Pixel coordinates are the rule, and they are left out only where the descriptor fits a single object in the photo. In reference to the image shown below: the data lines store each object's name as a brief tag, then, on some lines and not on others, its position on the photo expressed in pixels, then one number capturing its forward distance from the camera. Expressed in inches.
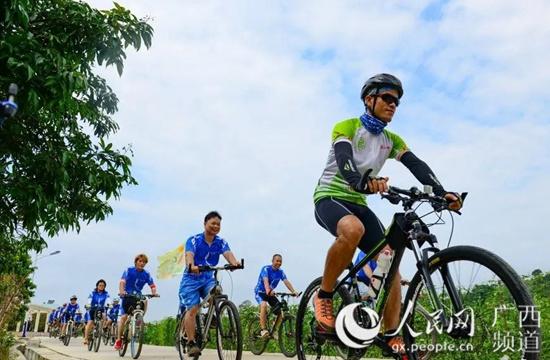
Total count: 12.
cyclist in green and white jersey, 152.5
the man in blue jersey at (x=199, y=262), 279.7
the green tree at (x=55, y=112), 246.7
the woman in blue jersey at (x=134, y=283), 432.5
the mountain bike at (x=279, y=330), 434.0
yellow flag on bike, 299.4
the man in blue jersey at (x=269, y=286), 460.4
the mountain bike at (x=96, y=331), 584.5
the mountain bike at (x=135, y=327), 402.6
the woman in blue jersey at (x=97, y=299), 637.8
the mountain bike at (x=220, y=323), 254.5
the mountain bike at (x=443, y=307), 106.3
